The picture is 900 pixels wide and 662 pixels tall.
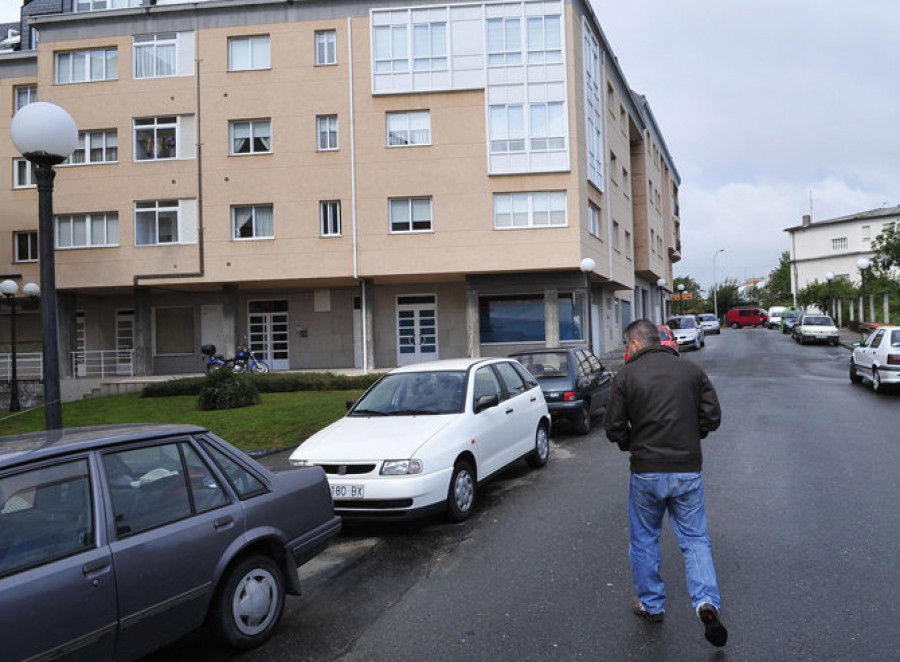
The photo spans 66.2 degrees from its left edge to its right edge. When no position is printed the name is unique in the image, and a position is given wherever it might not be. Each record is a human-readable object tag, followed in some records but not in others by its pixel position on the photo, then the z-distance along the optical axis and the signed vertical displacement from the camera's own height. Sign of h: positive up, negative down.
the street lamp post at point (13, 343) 18.68 +0.09
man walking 3.92 -0.71
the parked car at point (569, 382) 11.77 -0.92
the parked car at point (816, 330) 35.66 -0.38
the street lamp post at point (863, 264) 31.69 +2.63
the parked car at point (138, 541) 2.97 -1.00
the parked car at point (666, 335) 26.51 -0.34
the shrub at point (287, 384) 19.58 -1.32
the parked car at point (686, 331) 34.94 -0.23
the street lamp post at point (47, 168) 5.49 +1.48
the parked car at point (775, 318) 66.20 +0.56
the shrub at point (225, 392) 15.26 -1.16
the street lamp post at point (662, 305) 56.04 +1.82
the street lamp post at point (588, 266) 23.09 +2.13
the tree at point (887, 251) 32.53 +3.35
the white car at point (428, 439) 6.17 -1.05
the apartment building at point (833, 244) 70.12 +8.41
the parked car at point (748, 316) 68.19 +0.82
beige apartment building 25.98 +6.93
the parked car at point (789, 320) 50.61 +0.27
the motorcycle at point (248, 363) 24.56 -0.86
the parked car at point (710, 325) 56.31 +0.06
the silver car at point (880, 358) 15.32 -0.86
